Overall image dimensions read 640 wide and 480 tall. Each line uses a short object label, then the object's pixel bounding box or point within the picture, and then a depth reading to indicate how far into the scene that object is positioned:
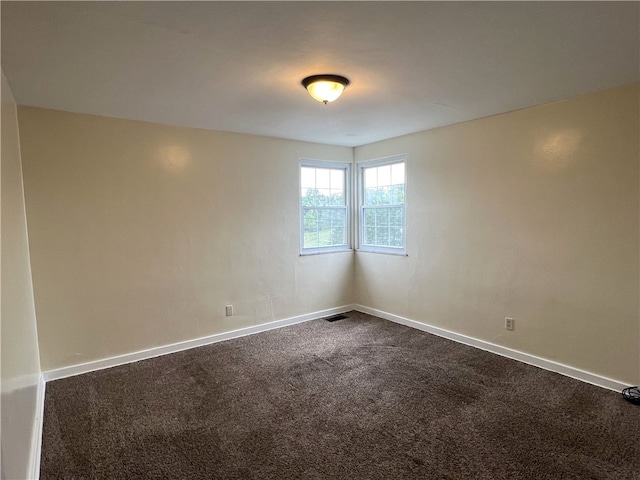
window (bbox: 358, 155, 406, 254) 4.73
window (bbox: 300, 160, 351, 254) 4.91
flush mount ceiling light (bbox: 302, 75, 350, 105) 2.47
